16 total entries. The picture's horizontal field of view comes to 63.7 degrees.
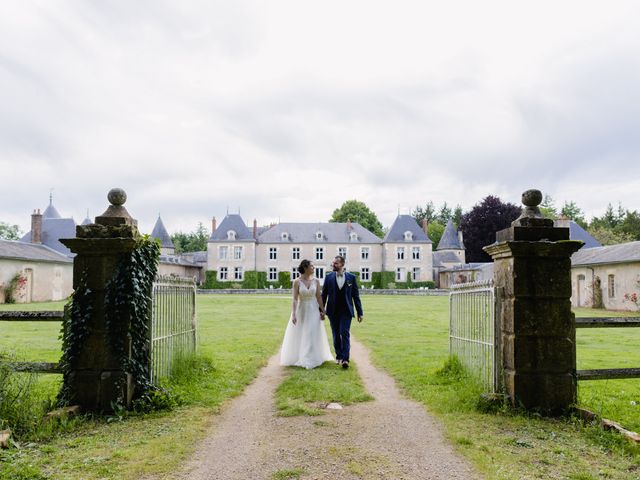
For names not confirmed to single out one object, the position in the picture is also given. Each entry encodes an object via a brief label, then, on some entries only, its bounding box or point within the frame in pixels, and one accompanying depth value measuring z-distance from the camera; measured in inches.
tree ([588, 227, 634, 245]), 1985.7
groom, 332.2
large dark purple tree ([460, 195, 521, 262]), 2249.0
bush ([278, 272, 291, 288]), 2103.8
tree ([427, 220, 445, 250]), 3090.6
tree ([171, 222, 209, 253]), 3217.0
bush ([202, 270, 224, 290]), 2066.9
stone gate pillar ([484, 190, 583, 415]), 216.8
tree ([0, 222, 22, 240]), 2692.7
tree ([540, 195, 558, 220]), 2418.3
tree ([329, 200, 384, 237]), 2628.0
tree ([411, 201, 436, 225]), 3614.7
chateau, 2116.1
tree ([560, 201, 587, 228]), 2705.2
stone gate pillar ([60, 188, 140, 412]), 216.5
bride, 335.9
